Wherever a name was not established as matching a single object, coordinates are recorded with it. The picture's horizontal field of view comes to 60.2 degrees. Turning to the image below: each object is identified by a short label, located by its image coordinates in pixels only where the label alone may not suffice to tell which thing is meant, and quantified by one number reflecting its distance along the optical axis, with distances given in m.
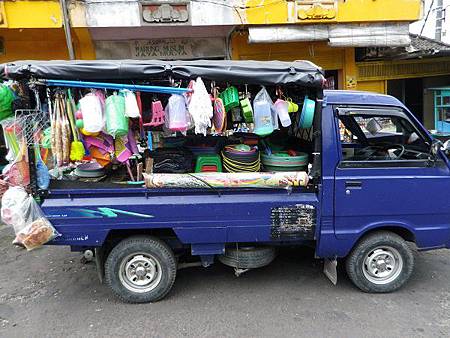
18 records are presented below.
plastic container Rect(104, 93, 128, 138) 3.29
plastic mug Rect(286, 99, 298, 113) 3.61
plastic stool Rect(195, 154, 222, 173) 3.74
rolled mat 3.46
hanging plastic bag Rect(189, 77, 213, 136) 3.35
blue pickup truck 3.43
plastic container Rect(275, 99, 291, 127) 3.54
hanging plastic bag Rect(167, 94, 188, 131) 3.38
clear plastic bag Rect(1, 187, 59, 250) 3.19
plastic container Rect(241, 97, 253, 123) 3.51
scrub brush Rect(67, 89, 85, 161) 3.36
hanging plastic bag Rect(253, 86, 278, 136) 3.51
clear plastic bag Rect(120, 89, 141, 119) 3.30
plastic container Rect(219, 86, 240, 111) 3.54
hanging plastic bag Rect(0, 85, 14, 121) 3.31
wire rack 3.32
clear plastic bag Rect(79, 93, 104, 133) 3.27
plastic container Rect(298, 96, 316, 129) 3.56
